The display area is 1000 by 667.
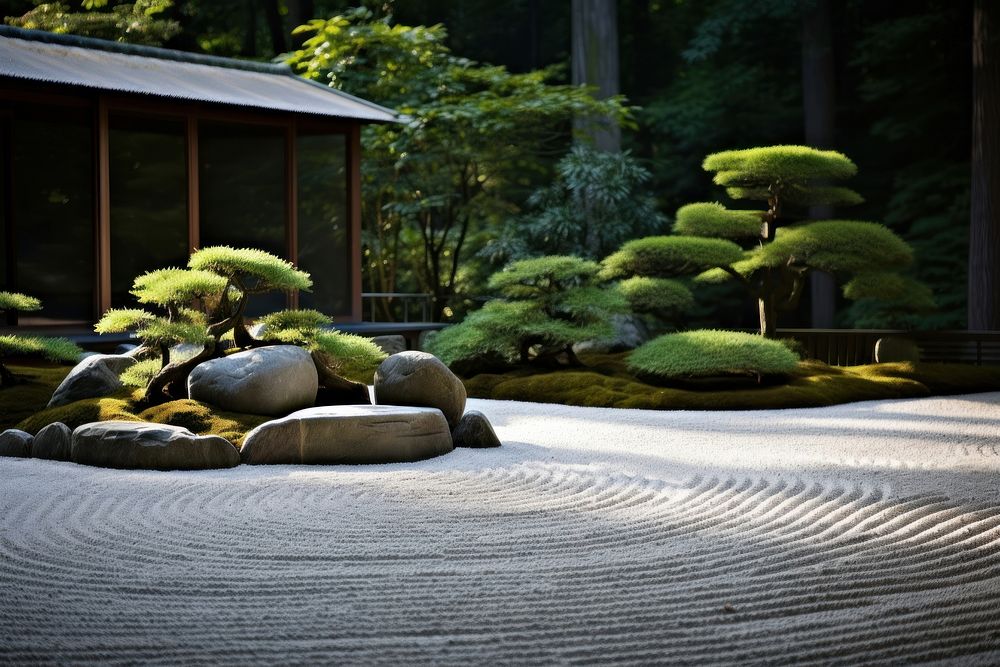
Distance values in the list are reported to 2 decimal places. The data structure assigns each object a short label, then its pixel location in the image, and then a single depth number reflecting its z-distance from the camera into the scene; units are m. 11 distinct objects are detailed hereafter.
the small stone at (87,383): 6.47
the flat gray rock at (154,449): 5.21
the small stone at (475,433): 6.05
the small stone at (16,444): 5.69
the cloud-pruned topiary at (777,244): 9.94
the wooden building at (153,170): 8.90
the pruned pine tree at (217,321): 6.28
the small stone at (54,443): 5.54
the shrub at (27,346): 6.99
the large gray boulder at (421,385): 6.38
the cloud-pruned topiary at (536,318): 9.42
